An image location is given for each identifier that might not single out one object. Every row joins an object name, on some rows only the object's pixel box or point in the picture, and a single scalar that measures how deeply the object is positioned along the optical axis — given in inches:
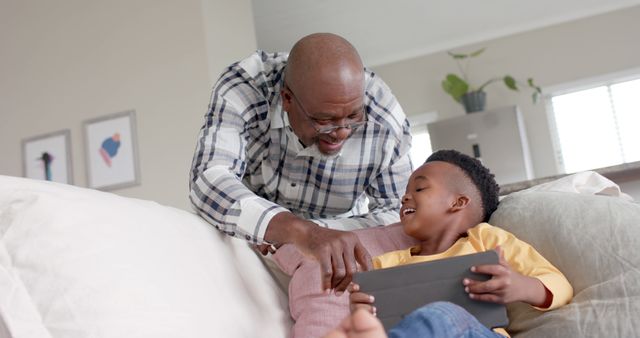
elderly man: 54.4
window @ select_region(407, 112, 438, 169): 261.6
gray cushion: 43.3
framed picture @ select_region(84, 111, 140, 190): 150.5
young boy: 35.4
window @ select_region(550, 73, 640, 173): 240.1
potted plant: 241.6
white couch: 33.9
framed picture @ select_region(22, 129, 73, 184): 155.6
